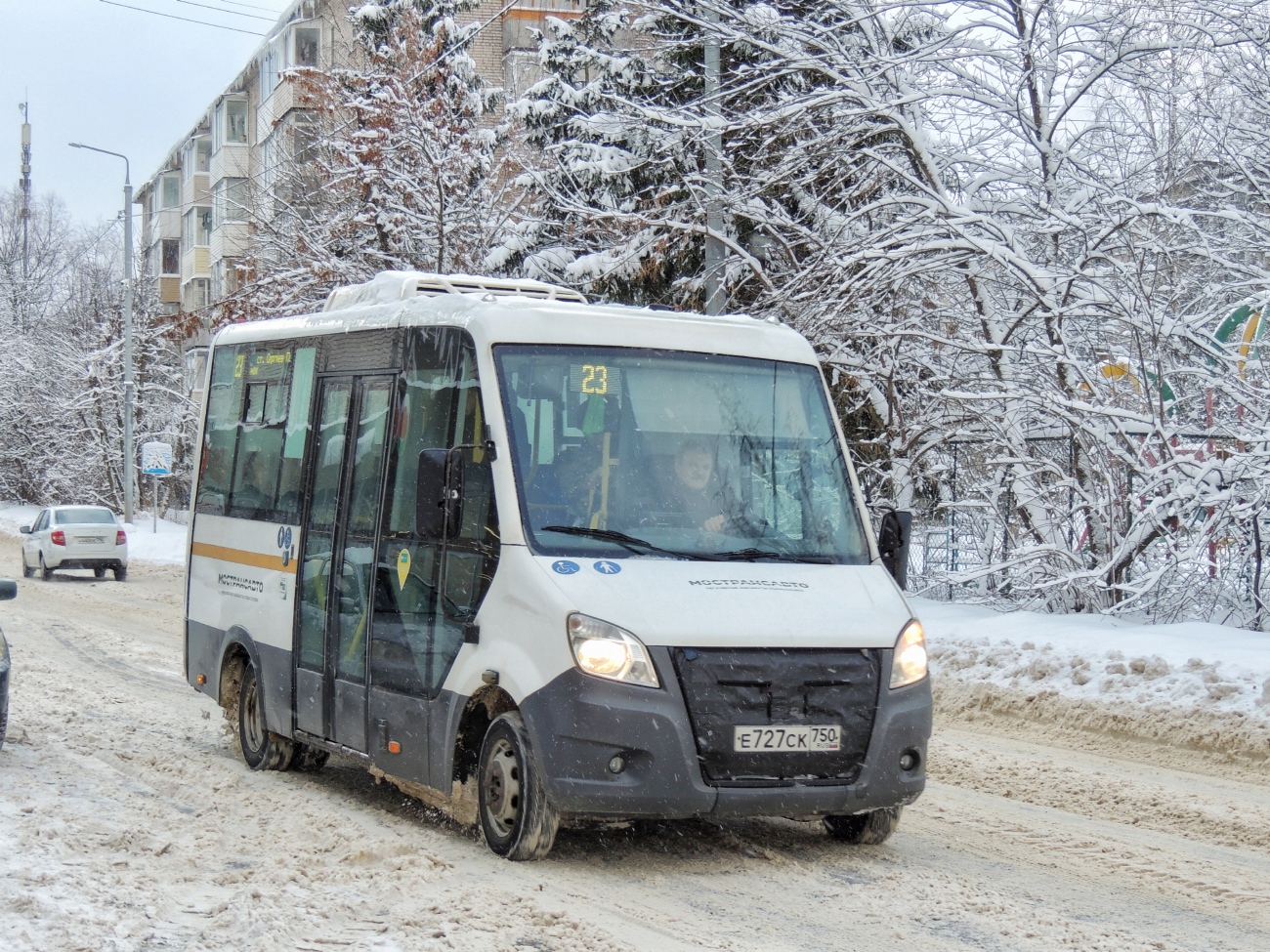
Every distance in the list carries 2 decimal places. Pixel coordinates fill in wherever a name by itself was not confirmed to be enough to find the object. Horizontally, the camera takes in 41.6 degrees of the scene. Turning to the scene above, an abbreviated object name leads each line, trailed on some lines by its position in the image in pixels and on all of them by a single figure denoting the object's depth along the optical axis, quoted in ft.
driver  24.12
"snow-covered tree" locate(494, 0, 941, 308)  52.60
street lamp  144.04
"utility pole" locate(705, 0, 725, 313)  54.85
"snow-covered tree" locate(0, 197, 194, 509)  182.19
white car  102.22
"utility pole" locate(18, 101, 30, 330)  250.16
